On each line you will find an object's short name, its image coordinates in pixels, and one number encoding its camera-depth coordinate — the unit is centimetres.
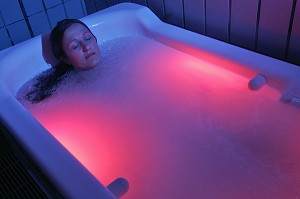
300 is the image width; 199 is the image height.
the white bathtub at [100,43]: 79
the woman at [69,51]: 137
